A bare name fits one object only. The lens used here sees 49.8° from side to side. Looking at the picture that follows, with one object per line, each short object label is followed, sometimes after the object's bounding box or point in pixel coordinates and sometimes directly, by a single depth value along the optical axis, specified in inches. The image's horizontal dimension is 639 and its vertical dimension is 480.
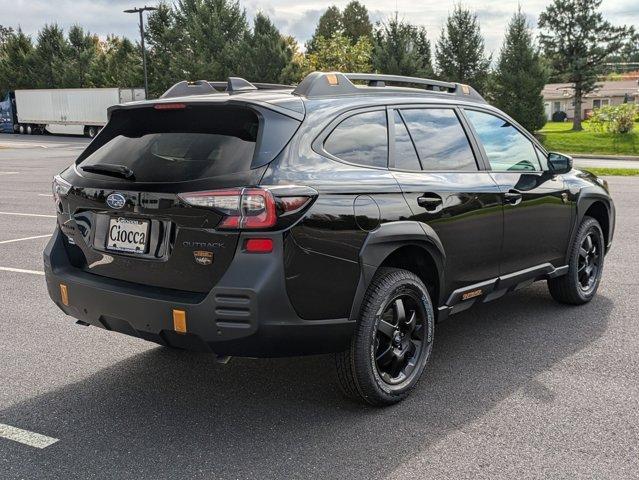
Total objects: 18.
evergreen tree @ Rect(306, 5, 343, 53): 3415.4
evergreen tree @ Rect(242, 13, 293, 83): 1873.8
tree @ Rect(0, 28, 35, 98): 2561.5
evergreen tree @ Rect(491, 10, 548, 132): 1562.5
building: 3489.2
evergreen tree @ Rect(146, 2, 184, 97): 2091.5
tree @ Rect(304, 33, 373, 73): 1846.1
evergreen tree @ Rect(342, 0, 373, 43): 3403.1
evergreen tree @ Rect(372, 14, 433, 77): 1699.1
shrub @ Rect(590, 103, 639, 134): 1466.5
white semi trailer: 1925.4
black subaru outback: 125.5
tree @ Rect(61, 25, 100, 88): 2420.0
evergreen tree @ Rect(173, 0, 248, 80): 1959.2
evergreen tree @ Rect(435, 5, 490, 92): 1743.4
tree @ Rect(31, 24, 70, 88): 2459.4
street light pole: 1640.0
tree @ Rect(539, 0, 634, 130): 2087.8
